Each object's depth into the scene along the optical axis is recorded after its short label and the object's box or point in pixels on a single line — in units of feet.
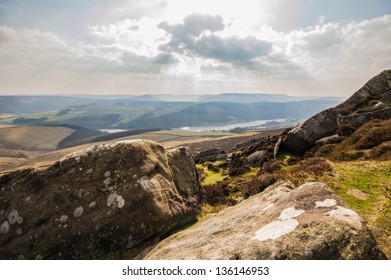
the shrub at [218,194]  50.42
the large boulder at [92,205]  35.70
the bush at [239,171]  87.35
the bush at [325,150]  77.99
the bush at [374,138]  65.82
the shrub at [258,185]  49.83
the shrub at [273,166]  72.43
